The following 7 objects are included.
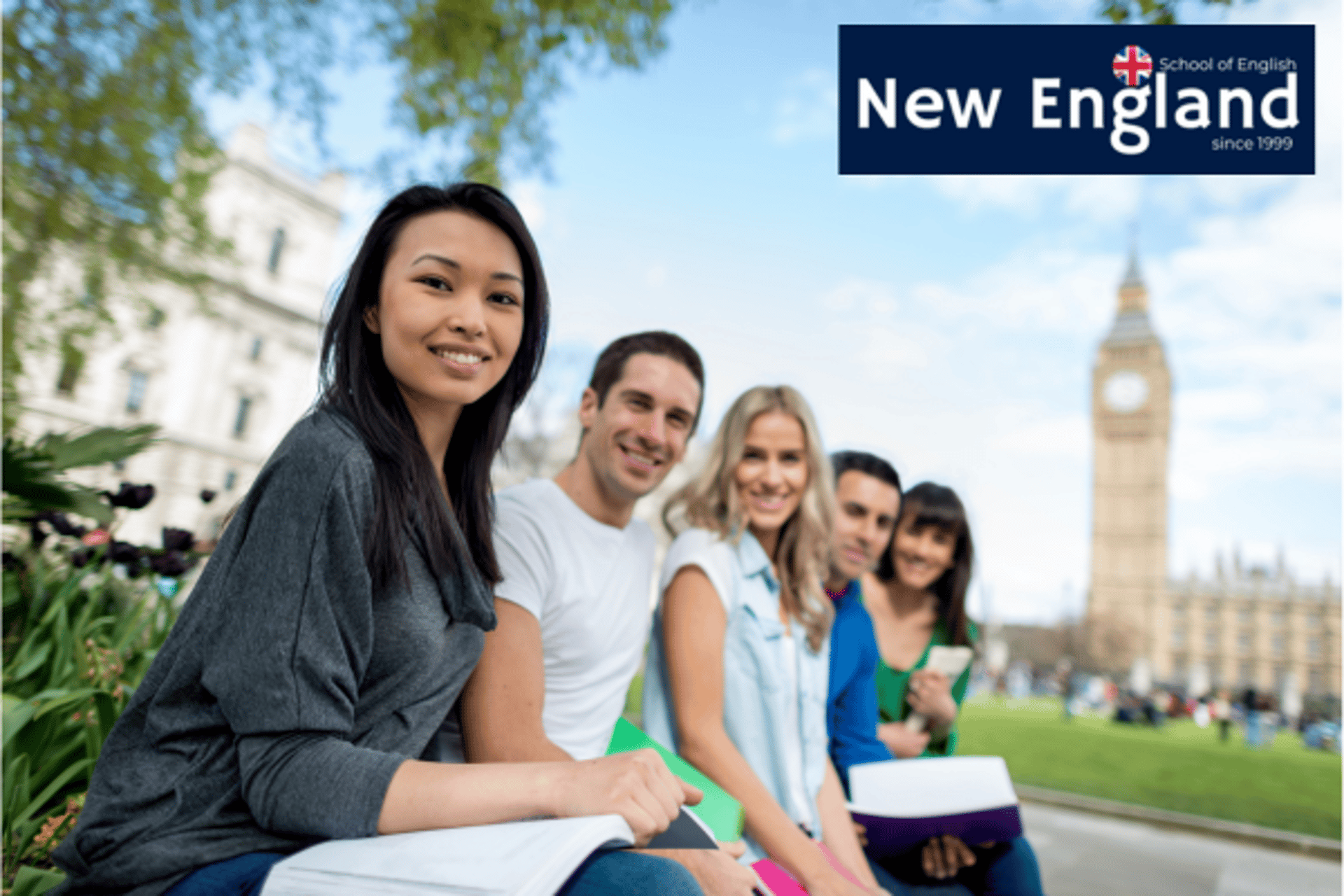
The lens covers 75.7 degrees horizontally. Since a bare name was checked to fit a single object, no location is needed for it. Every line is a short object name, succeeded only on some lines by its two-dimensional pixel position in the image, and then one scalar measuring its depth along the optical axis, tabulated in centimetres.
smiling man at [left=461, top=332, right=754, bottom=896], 162
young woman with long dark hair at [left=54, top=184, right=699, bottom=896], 108
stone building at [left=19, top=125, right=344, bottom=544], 3372
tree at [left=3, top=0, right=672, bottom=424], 657
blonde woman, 214
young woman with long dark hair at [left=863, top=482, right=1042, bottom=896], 311
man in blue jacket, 272
